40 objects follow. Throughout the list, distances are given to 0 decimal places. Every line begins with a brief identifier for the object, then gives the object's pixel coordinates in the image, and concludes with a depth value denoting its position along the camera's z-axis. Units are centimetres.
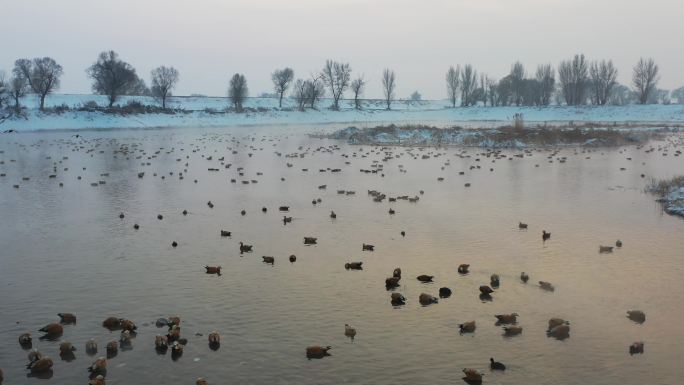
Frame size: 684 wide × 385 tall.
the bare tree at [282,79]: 13438
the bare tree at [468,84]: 15200
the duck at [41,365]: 801
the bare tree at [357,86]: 14112
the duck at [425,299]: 1056
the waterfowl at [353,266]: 1269
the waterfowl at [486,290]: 1100
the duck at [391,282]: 1140
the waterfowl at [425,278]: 1173
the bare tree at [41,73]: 9611
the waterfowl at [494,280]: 1159
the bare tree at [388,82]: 15175
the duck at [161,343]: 877
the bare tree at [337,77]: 14038
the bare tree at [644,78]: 12144
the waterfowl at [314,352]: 849
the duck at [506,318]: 966
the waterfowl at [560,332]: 922
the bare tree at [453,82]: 15462
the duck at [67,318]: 969
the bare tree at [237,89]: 11456
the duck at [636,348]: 869
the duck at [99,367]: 797
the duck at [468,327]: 933
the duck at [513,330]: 930
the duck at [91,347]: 866
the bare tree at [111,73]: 9894
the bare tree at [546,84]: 13400
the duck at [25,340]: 889
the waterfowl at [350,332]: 920
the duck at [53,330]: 923
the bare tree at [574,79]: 12731
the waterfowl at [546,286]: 1138
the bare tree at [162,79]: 11212
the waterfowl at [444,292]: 1092
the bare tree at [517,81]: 13838
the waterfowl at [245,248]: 1420
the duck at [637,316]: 986
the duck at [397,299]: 1052
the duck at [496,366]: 810
